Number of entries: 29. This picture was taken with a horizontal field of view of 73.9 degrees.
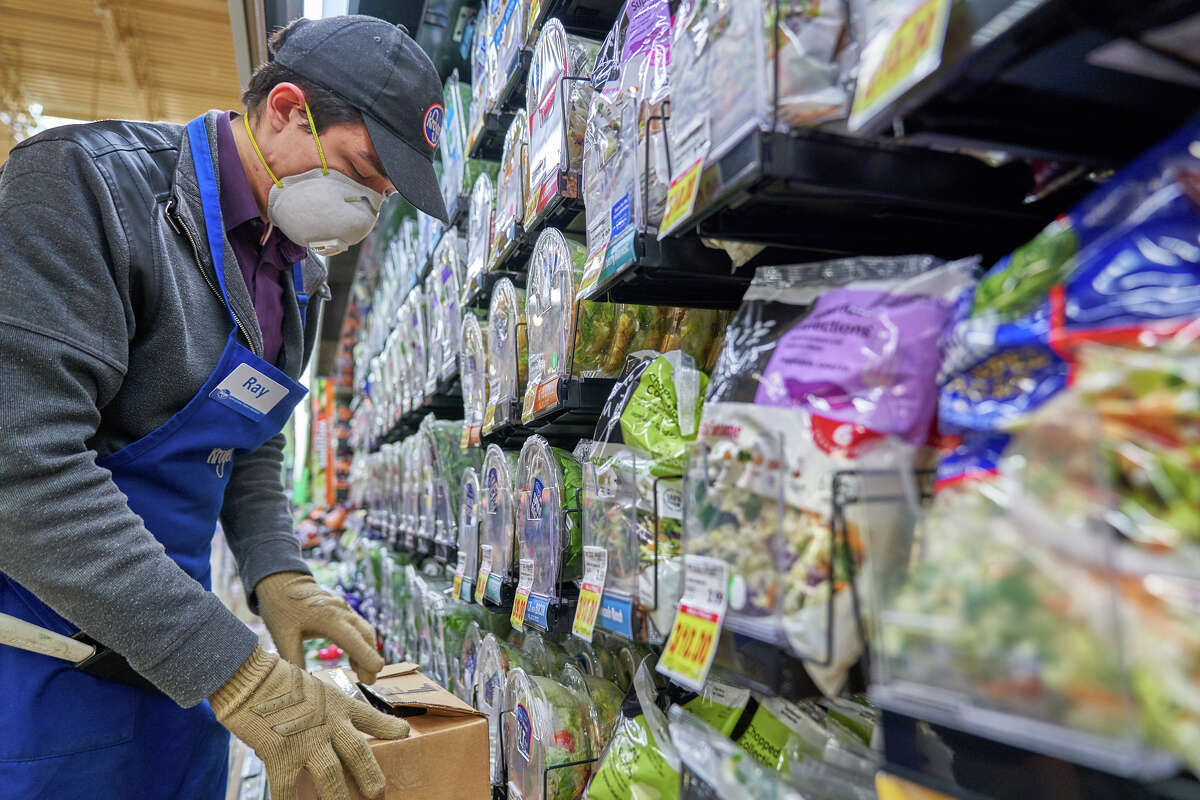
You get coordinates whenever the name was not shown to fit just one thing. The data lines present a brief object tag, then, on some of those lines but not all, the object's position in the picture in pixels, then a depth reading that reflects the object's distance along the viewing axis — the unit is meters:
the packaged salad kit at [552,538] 1.52
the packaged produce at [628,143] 1.15
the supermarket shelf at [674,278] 1.15
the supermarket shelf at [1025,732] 0.41
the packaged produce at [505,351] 2.03
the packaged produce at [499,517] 1.91
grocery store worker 1.21
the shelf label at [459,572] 2.29
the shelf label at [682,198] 0.88
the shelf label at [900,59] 0.56
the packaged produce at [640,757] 1.14
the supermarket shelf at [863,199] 0.78
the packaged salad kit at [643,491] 1.03
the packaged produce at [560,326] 1.60
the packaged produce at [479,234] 2.47
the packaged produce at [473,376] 2.41
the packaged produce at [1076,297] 0.47
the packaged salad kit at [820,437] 0.65
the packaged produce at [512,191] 2.04
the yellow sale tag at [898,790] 0.64
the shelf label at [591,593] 1.16
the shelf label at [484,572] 2.02
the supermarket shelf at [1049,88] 0.53
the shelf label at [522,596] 1.62
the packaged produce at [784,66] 0.77
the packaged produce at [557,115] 1.67
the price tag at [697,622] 0.77
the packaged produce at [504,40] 2.11
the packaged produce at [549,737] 1.53
